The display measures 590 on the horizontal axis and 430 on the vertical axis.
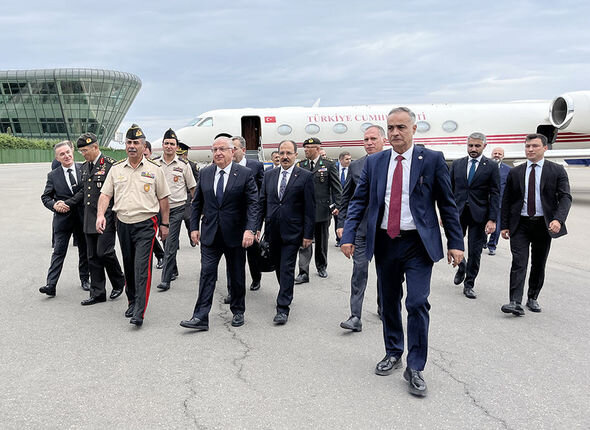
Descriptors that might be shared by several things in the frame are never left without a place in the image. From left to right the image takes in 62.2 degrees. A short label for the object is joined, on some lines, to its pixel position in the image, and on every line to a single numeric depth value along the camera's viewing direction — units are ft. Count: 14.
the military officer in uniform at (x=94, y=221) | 17.65
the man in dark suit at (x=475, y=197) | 19.60
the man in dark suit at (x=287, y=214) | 16.60
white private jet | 63.98
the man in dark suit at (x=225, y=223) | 15.43
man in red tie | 11.30
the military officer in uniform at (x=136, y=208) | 15.90
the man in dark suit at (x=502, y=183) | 28.94
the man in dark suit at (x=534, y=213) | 16.81
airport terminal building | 264.72
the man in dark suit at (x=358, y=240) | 15.40
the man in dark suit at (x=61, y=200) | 18.86
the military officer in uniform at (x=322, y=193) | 23.03
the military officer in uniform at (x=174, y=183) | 20.99
